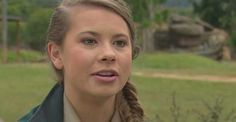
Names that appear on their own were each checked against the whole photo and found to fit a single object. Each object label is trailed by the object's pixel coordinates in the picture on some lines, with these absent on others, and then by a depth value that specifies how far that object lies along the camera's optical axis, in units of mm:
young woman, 1450
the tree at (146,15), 30219
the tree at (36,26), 33094
